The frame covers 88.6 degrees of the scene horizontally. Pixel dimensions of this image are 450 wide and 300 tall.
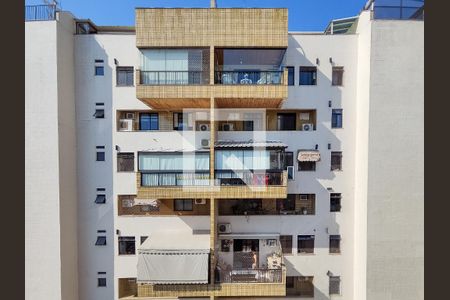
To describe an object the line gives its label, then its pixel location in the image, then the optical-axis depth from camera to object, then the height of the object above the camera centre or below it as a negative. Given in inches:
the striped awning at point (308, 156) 364.2 -11.3
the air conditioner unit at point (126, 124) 378.3 +39.9
